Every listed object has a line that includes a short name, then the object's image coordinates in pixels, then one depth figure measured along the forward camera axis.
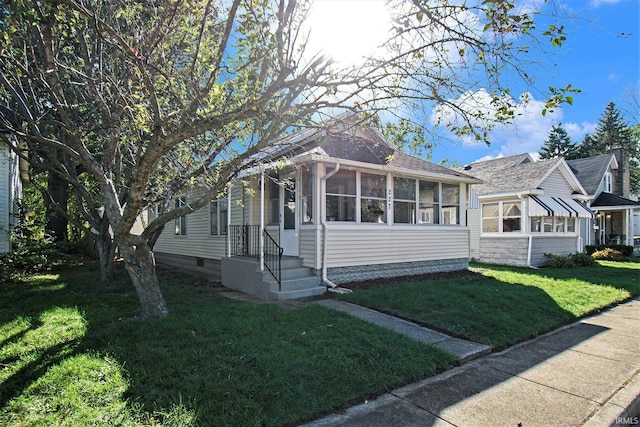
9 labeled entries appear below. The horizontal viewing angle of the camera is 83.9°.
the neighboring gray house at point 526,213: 13.63
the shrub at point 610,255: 16.80
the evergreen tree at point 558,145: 43.66
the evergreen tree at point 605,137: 41.67
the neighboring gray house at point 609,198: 19.70
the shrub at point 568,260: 13.49
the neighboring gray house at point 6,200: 10.33
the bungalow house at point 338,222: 8.23
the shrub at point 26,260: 9.43
